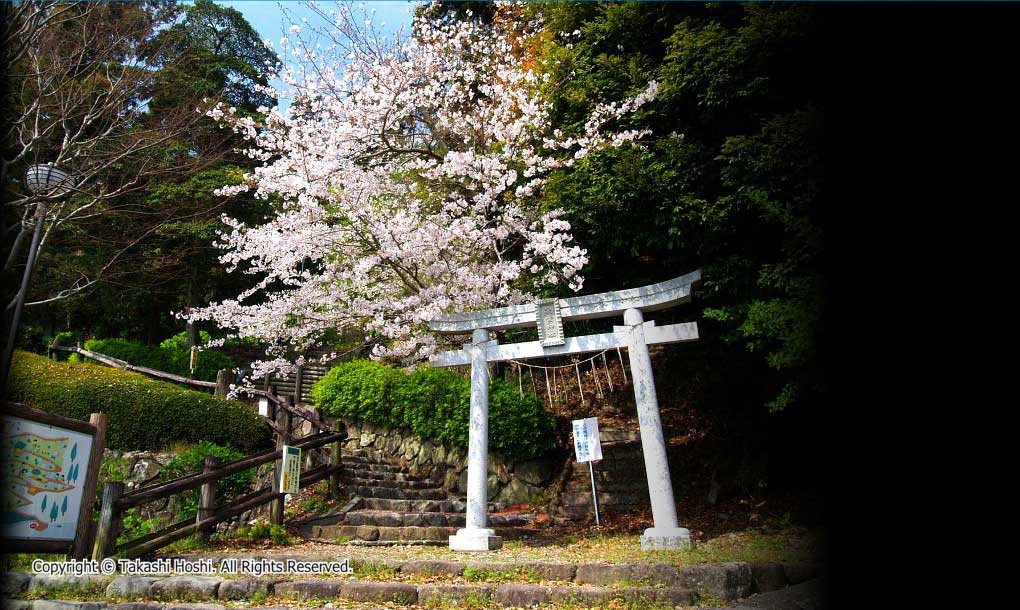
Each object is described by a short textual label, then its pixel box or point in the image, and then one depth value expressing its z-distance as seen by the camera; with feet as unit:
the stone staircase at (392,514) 25.62
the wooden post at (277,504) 25.89
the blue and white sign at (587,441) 27.35
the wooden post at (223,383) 41.48
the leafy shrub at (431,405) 35.76
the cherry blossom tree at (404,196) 26.48
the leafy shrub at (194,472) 27.24
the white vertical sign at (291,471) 24.82
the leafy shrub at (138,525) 25.55
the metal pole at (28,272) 23.20
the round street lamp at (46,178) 23.58
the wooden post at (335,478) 31.24
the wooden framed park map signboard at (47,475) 15.69
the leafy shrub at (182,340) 62.08
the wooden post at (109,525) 18.57
